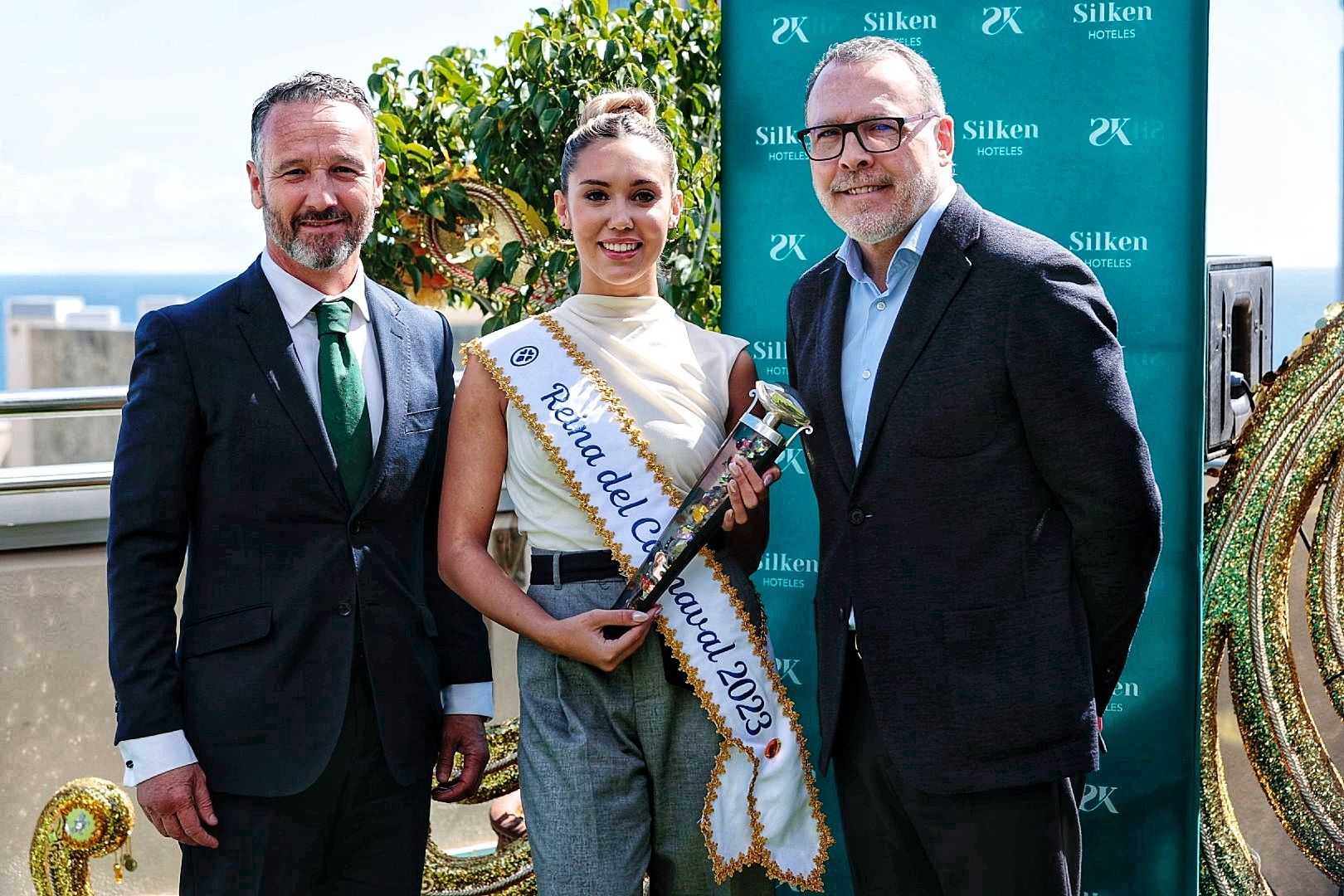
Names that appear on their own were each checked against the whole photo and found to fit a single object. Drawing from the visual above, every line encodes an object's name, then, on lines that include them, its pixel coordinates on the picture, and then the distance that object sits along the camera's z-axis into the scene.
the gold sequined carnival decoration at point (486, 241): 3.75
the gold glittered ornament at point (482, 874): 3.23
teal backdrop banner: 2.71
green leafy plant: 3.60
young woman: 2.12
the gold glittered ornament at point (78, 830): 2.78
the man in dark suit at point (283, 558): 2.11
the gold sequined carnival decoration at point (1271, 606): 2.94
